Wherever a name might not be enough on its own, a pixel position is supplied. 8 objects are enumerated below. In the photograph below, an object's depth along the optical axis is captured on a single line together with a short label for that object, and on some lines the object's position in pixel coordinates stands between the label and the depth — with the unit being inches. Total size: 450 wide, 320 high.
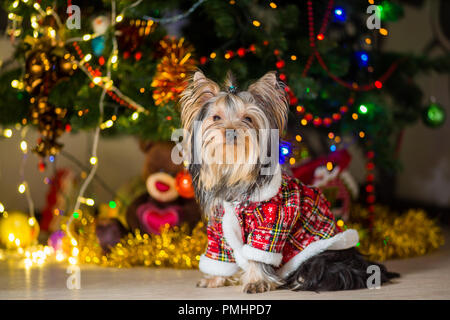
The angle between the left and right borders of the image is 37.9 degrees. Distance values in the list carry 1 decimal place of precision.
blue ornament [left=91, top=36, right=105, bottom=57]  124.9
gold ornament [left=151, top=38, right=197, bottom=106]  112.6
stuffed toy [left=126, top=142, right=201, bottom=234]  129.9
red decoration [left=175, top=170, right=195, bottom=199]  129.5
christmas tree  118.3
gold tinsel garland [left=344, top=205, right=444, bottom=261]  126.6
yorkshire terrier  89.7
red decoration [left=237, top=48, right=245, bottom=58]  117.9
